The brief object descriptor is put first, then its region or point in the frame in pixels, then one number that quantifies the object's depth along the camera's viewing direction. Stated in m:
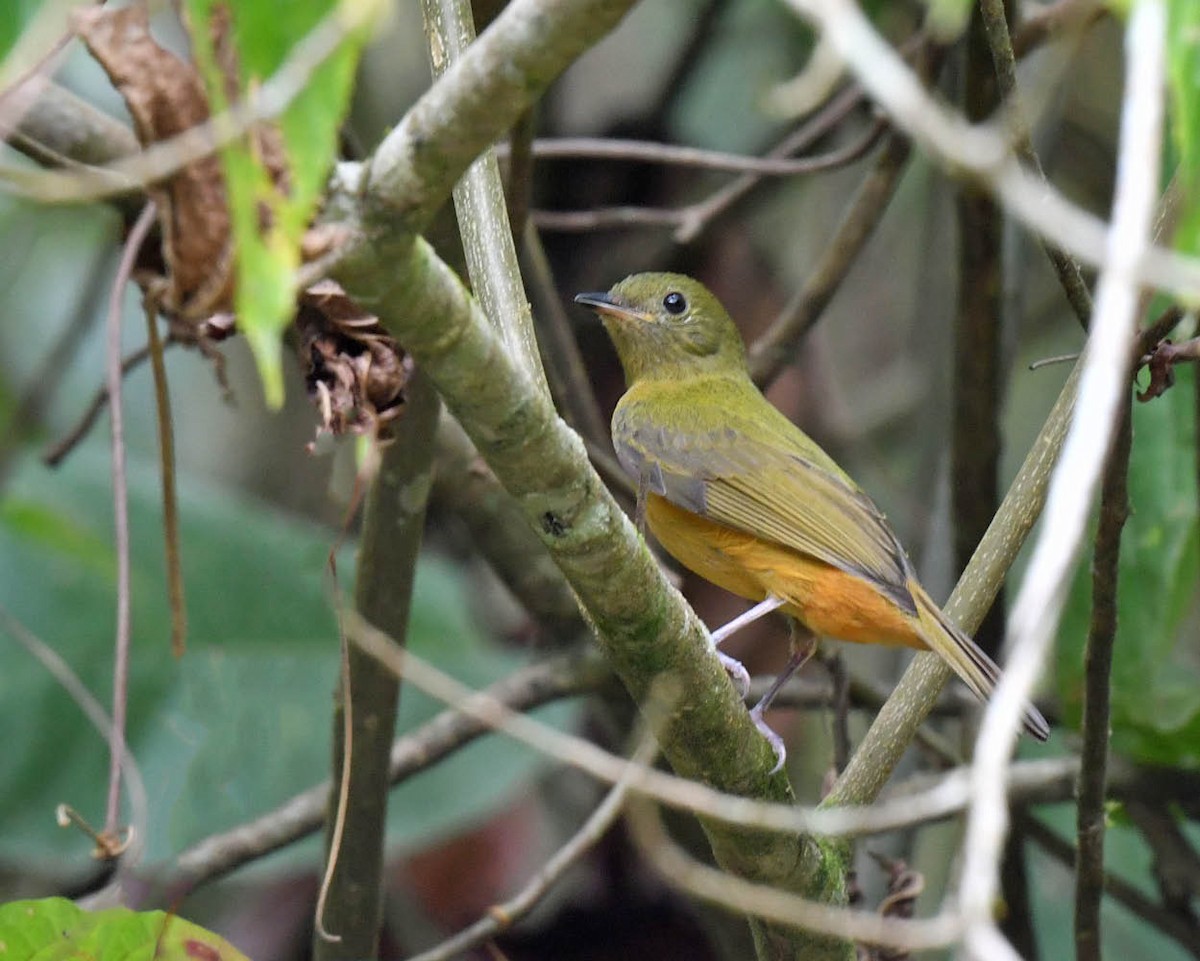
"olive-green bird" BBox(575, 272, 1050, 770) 6.54
